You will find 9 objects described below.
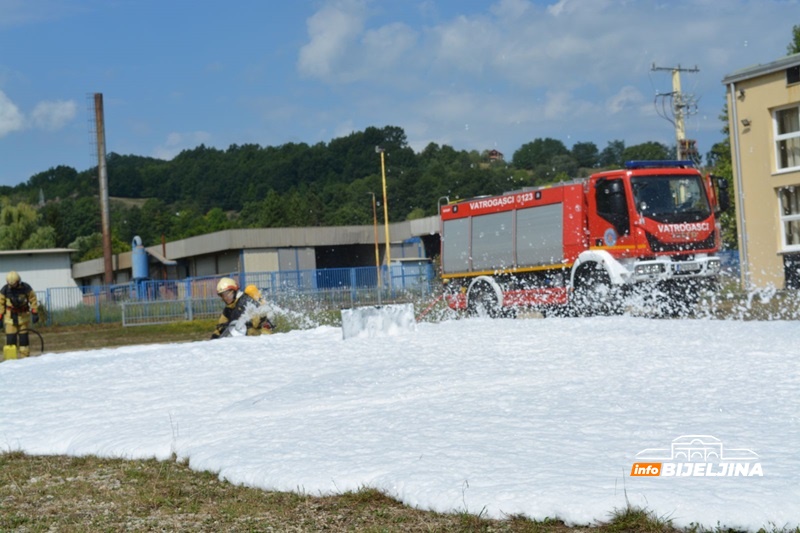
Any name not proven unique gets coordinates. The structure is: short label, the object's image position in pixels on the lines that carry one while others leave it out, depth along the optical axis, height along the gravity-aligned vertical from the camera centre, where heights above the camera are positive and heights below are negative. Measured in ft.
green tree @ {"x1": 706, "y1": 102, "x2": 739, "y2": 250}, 163.02 +22.06
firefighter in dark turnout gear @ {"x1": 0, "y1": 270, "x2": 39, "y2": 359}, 53.98 -0.05
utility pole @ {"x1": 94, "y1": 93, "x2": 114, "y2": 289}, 153.69 +21.26
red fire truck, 61.26 +2.35
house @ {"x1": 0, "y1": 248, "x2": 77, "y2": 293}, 196.03 +8.00
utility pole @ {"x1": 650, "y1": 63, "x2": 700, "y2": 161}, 160.35 +25.60
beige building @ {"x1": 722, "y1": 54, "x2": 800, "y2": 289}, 100.73 +10.50
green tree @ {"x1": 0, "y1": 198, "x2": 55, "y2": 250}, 285.84 +22.87
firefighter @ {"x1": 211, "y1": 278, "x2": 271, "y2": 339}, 42.24 -0.54
